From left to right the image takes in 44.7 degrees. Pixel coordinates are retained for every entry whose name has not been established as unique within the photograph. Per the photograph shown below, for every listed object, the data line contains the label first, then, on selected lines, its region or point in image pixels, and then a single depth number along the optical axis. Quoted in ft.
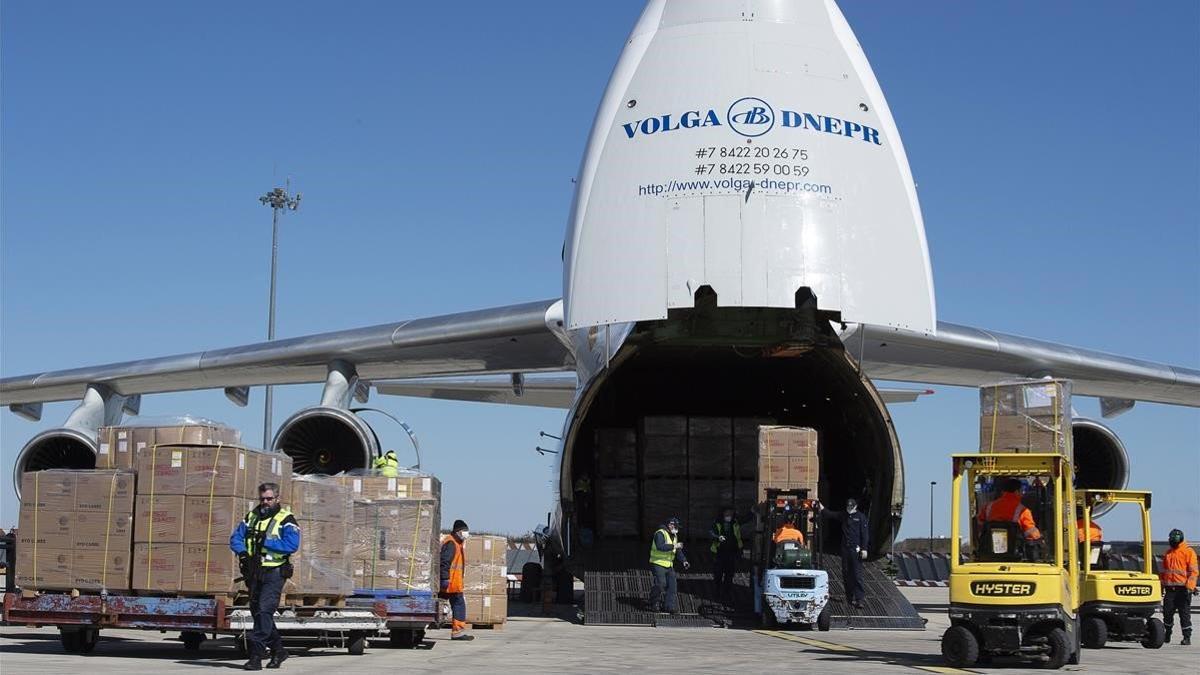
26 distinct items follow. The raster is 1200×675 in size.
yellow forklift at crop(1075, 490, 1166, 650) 43.01
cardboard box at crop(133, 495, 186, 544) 33.14
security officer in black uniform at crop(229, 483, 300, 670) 30.14
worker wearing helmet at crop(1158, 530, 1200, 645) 47.62
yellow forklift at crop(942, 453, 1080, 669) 33.71
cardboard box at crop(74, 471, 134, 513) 33.60
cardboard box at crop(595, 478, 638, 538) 60.23
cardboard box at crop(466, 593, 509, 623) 47.11
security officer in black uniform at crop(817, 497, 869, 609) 47.88
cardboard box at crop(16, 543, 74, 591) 33.60
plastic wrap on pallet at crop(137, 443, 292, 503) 33.30
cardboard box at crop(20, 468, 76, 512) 33.99
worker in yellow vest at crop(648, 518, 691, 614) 47.93
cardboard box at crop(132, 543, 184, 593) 32.96
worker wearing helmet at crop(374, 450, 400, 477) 48.75
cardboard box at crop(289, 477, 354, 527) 36.50
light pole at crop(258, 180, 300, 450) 109.29
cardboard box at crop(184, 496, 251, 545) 33.09
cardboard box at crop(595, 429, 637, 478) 61.00
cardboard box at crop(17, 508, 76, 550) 33.78
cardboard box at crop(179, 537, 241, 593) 32.83
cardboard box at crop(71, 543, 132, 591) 33.27
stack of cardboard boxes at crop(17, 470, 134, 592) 33.37
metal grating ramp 47.93
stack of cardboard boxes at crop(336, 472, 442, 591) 40.81
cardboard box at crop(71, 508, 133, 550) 33.40
